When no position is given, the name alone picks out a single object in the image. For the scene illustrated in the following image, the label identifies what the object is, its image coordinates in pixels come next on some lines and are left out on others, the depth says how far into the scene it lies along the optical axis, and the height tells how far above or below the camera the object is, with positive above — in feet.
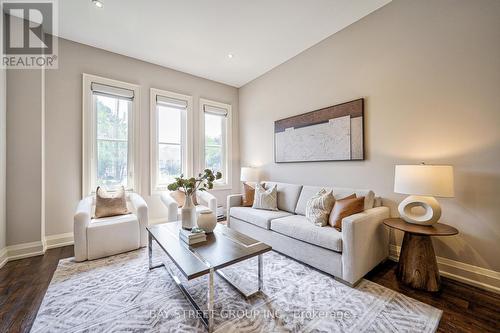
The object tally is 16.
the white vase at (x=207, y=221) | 6.70 -1.79
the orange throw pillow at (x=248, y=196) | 11.25 -1.65
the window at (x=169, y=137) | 12.26 +1.91
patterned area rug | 4.72 -3.68
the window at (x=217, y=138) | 14.35 +2.09
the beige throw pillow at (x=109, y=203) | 9.19 -1.68
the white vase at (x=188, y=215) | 6.79 -1.62
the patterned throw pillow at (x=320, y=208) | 7.66 -1.64
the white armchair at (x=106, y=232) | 7.80 -2.64
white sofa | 6.19 -2.49
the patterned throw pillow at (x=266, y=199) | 10.34 -1.67
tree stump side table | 5.96 -2.79
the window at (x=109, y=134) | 10.33 +1.80
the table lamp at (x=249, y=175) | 13.57 -0.57
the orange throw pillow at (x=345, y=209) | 7.10 -1.53
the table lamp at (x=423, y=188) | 5.86 -0.66
